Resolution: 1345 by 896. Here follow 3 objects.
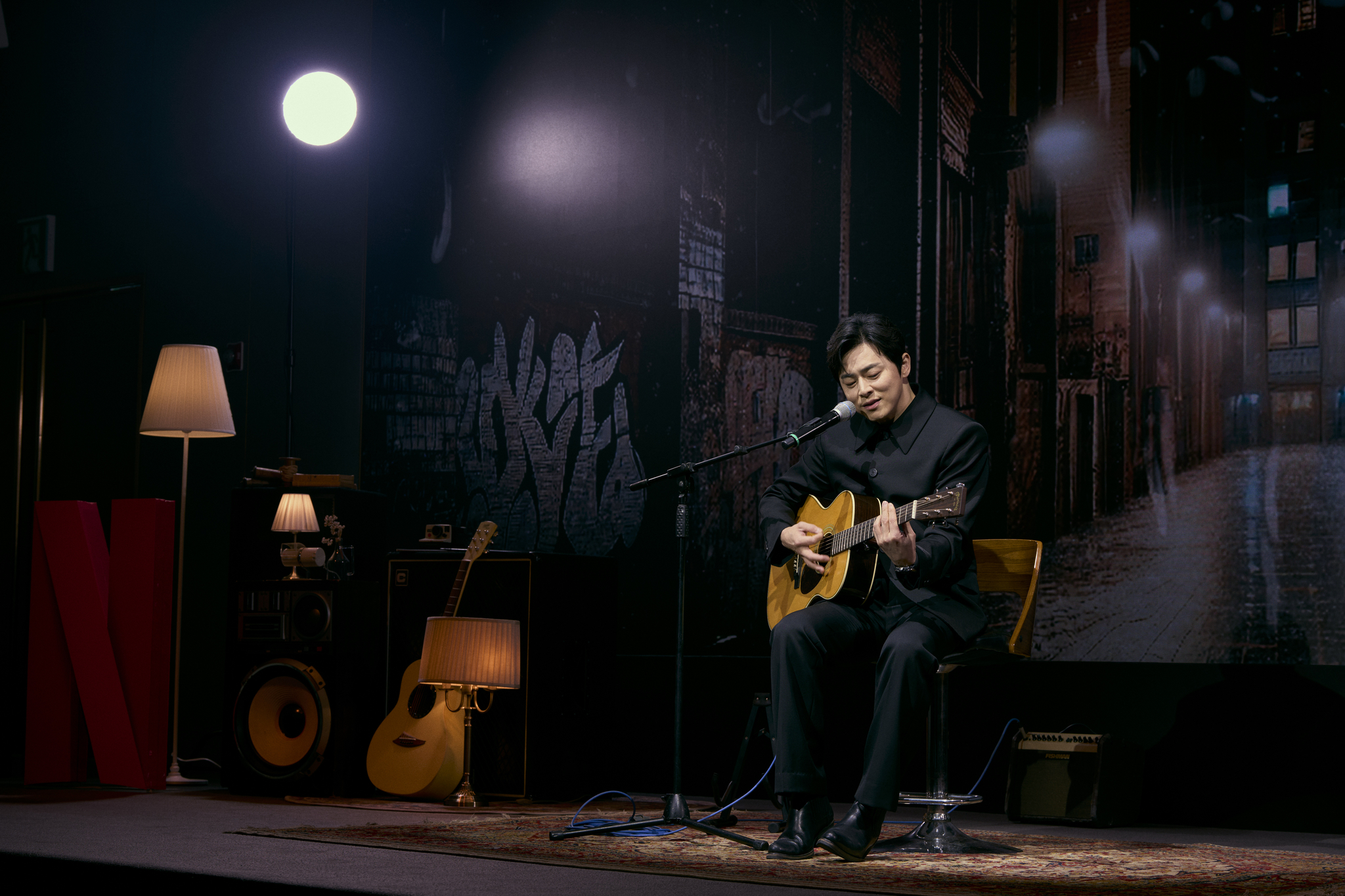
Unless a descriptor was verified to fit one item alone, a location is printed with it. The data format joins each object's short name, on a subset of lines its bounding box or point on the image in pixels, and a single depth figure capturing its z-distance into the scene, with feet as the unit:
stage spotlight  16.92
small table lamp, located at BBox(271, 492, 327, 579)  13.78
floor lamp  14.78
